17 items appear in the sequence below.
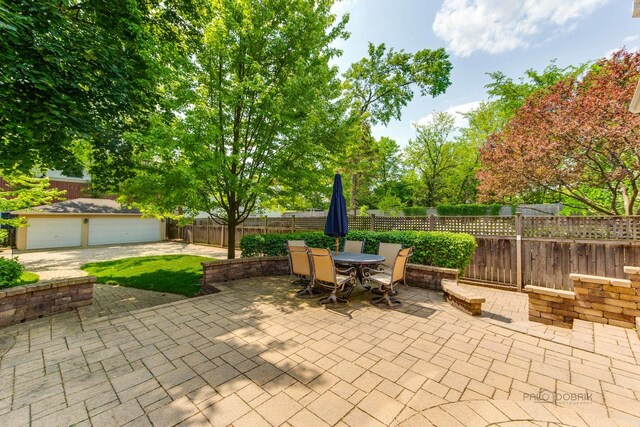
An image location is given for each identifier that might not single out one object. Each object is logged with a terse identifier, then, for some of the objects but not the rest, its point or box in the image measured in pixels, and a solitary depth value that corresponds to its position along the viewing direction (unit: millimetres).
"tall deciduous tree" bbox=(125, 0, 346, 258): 5582
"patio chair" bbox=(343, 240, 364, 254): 6352
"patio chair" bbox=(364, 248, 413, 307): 4562
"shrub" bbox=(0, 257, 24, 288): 3988
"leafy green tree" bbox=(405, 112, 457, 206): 19859
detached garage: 15336
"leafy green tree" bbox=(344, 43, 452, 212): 13008
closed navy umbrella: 5789
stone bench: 4195
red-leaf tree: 6719
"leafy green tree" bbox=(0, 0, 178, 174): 3691
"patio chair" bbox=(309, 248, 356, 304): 4504
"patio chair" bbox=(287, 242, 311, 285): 5145
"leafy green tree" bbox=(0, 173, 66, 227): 8445
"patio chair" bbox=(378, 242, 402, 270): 5816
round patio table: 4851
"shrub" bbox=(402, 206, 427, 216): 20172
